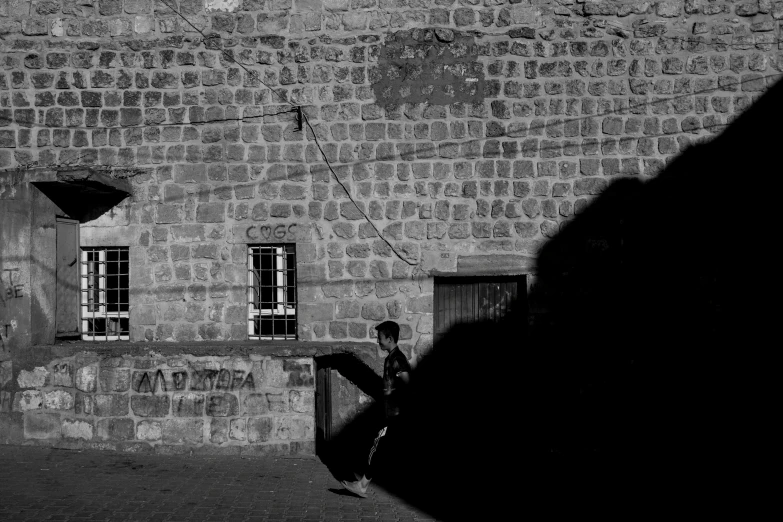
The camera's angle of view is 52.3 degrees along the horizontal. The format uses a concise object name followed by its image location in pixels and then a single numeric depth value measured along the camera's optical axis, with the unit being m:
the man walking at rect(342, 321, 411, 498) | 7.68
